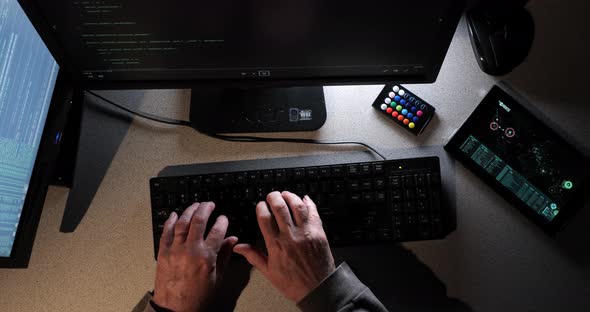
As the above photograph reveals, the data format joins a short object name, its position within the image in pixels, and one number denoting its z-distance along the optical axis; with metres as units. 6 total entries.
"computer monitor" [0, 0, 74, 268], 0.74
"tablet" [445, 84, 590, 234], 0.87
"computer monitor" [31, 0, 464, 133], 0.69
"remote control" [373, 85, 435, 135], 0.94
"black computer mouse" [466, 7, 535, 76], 0.95
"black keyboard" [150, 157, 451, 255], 0.86
